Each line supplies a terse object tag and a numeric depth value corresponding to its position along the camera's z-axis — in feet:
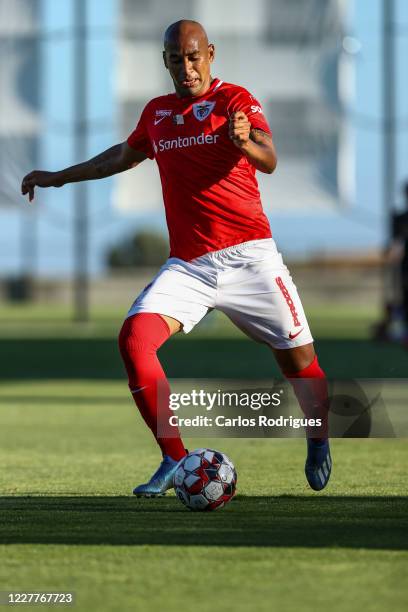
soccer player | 45.14
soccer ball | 42.37
